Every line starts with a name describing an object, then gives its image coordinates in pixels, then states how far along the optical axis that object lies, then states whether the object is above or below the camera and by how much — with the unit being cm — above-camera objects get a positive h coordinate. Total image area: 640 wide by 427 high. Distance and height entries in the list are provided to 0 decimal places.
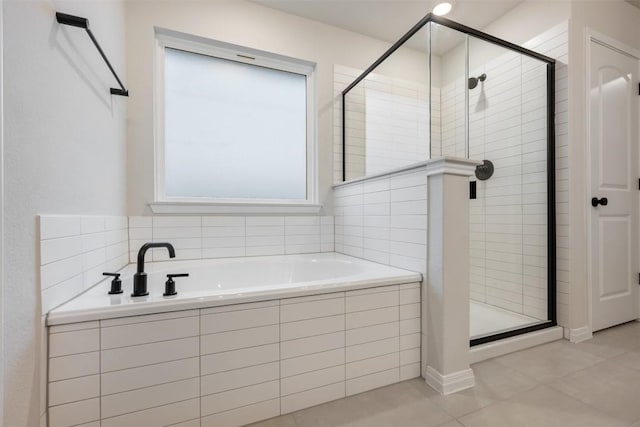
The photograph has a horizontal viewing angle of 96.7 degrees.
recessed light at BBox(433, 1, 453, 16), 227 +168
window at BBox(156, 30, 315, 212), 206 +70
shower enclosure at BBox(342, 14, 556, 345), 195 +61
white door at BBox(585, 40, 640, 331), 198 +20
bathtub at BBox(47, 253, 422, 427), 94 -53
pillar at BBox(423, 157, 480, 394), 135 -31
